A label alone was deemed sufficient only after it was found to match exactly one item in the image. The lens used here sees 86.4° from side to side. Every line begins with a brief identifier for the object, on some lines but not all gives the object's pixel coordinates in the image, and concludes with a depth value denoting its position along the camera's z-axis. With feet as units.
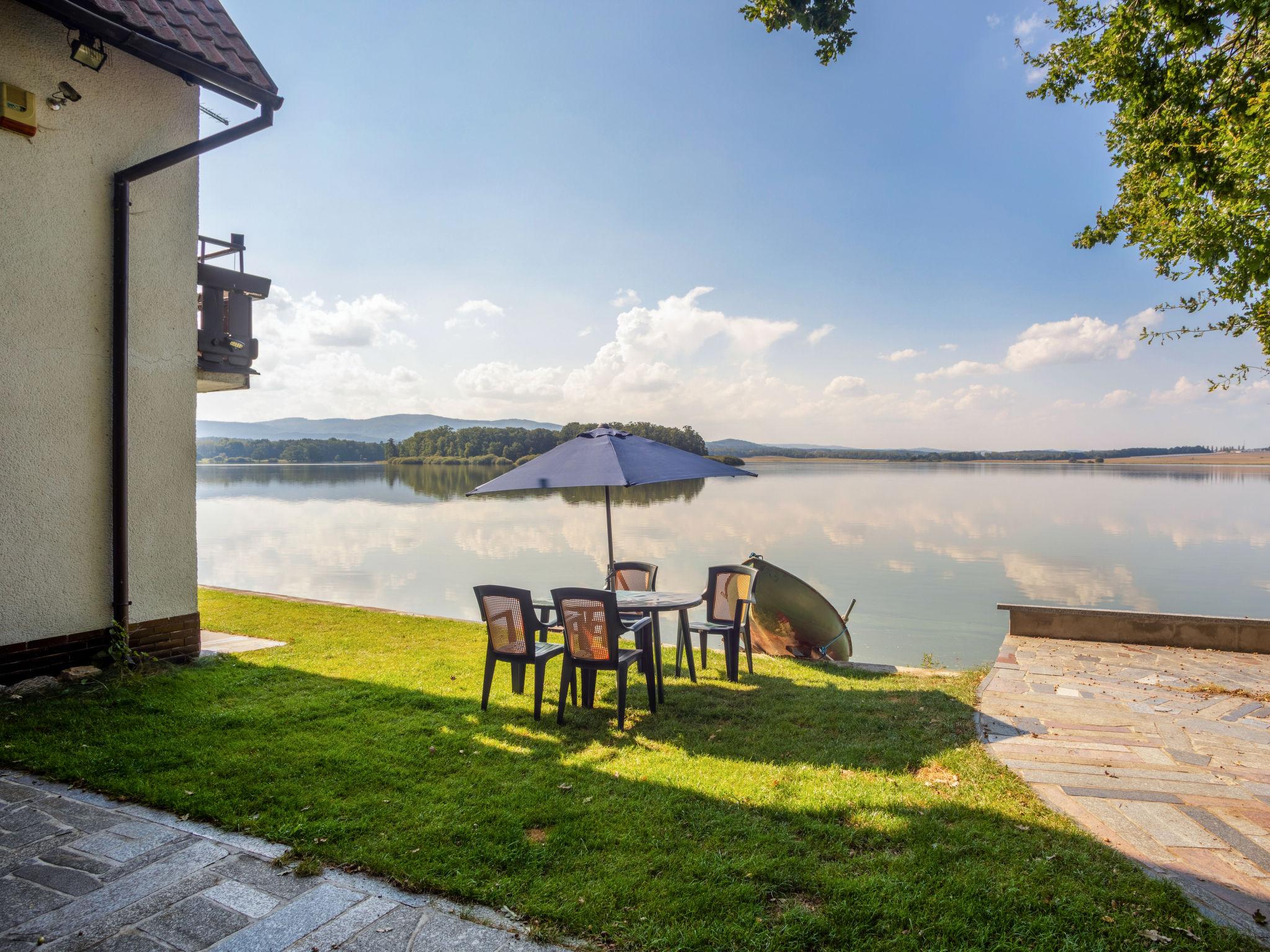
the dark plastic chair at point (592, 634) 15.05
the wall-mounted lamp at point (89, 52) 15.29
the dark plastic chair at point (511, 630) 15.81
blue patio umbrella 17.37
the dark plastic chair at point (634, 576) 22.08
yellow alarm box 14.57
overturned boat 25.13
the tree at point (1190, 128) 16.87
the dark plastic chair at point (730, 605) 19.85
